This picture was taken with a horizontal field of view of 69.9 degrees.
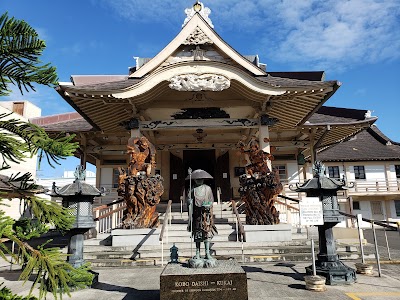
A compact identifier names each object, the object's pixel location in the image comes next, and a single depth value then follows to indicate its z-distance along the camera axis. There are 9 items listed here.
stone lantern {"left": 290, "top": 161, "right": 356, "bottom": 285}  6.09
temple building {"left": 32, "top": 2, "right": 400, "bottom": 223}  11.02
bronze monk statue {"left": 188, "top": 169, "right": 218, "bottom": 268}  5.16
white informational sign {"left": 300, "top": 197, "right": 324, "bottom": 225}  5.96
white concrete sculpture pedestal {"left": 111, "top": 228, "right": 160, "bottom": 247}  9.08
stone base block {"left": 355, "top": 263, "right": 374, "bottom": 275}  6.59
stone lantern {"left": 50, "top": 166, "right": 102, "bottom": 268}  6.05
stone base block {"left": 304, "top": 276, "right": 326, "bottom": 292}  5.40
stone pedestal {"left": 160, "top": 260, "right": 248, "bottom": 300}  4.36
